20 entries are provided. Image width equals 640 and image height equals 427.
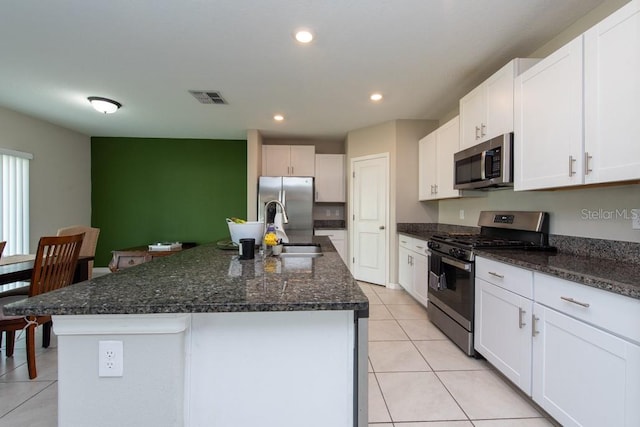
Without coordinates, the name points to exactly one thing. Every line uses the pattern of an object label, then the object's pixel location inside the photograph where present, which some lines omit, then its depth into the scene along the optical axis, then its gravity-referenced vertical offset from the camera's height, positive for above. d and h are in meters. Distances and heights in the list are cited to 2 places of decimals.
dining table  2.11 -0.46
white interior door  4.42 -0.07
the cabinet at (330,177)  5.21 +0.62
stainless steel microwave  2.25 +0.42
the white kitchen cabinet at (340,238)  5.03 -0.43
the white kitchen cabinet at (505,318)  1.74 -0.67
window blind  3.79 +0.13
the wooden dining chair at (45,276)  2.05 -0.48
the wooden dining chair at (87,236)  3.17 -0.27
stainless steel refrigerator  4.73 +0.26
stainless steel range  2.29 -0.37
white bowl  2.04 -0.12
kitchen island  0.93 -0.47
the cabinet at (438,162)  3.21 +0.63
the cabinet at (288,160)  5.12 +0.90
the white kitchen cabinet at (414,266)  3.32 -0.64
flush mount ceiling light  3.45 +1.25
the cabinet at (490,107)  2.22 +0.90
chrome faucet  2.19 -0.11
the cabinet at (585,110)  1.40 +0.58
